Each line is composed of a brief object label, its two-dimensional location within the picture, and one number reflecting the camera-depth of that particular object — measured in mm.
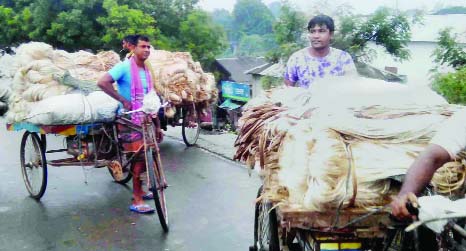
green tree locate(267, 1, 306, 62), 13453
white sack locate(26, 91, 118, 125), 5938
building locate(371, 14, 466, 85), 23703
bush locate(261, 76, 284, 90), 14556
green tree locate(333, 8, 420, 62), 13133
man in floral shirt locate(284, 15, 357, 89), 5156
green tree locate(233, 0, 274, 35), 65562
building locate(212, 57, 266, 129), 28172
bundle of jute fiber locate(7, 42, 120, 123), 6793
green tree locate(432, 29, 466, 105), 8336
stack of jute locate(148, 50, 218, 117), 8930
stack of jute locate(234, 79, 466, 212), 2703
